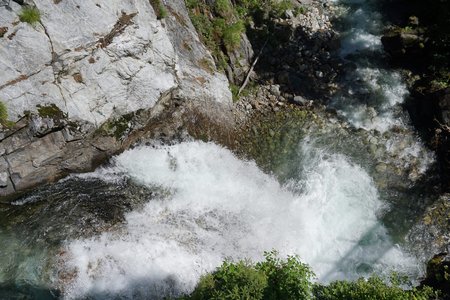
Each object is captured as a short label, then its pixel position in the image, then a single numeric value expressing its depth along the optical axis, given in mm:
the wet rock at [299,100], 13148
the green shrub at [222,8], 13414
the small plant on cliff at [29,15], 9195
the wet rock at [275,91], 13250
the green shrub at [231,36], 13195
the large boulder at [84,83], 9172
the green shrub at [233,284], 6410
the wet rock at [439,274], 8758
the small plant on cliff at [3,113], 8959
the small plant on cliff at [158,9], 11352
